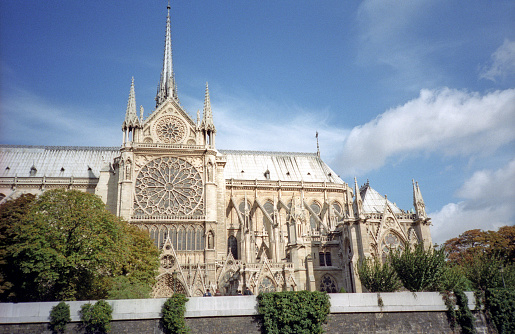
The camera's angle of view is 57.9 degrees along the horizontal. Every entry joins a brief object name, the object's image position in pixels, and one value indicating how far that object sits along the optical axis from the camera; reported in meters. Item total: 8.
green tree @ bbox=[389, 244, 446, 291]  29.28
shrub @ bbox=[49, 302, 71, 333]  21.84
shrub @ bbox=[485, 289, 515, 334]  27.62
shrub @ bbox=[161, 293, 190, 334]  22.59
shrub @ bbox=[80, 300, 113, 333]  22.00
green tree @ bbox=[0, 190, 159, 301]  26.03
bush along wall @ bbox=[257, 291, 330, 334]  23.73
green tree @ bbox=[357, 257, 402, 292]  30.62
